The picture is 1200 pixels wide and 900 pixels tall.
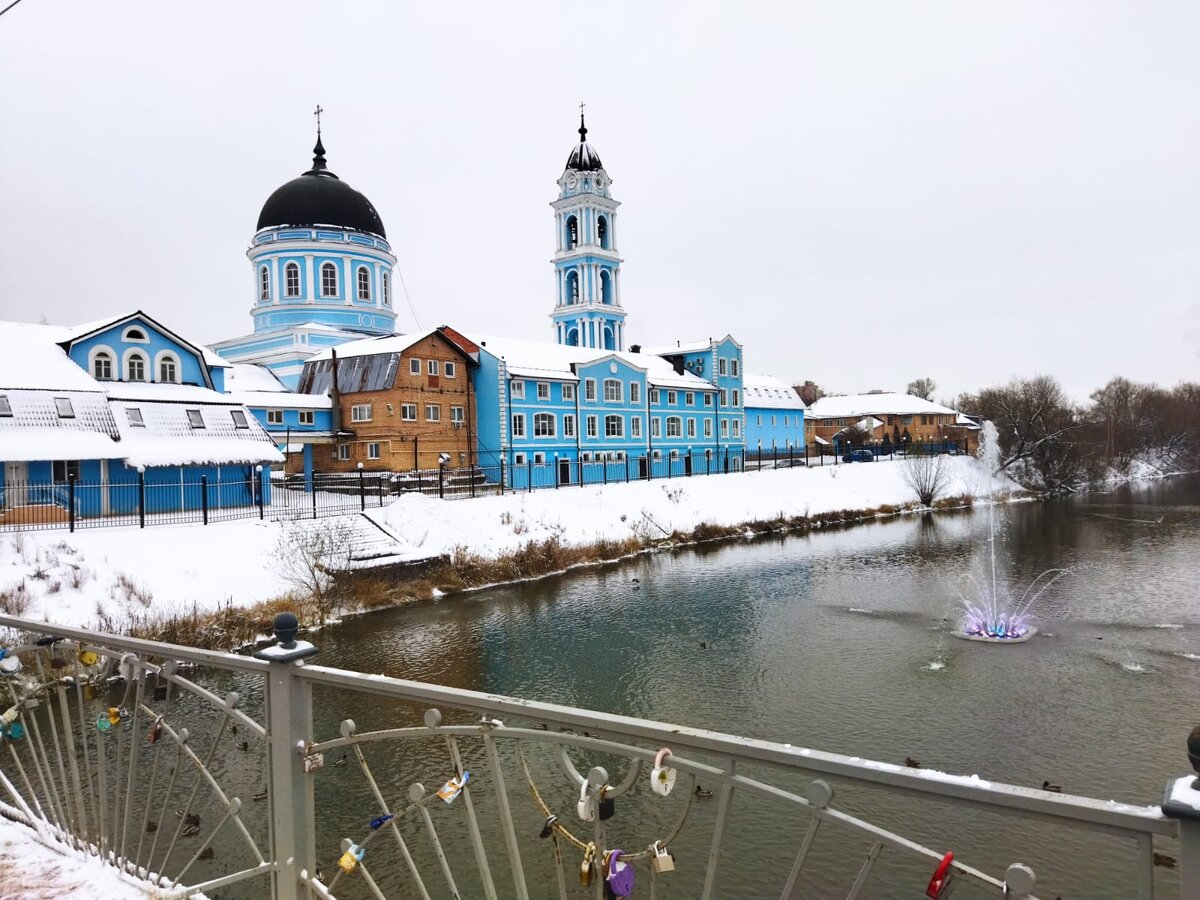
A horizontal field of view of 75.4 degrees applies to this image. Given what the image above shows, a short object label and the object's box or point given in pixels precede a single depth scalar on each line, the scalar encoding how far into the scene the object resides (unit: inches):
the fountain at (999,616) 621.8
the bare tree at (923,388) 4643.2
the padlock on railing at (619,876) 101.5
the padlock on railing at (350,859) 124.0
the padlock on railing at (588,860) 109.8
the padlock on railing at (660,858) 101.6
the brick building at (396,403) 1375.5
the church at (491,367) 1421.0
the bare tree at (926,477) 1780.3
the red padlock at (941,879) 81.2
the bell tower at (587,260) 2298.2
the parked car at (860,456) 2245.8
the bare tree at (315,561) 738.2
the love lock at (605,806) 103.8
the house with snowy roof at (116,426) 848.9
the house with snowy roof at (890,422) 3019.2
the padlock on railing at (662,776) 96.2
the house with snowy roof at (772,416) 2481.5
